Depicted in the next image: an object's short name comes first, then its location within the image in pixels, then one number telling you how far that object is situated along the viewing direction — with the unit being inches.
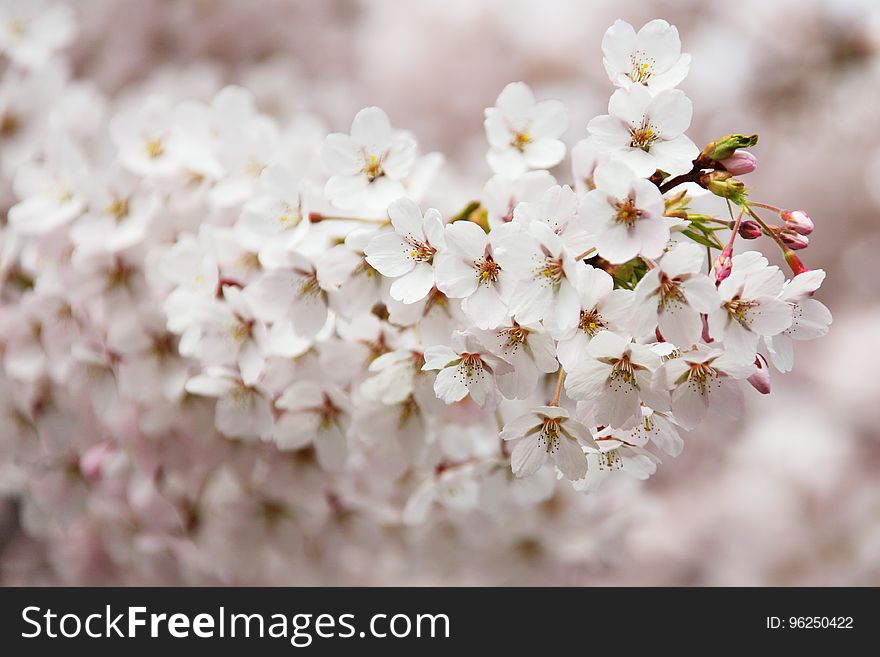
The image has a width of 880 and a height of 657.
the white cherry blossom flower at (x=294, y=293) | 30.2
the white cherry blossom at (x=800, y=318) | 24.6
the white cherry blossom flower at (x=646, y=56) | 26.1
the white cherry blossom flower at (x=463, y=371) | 25.5
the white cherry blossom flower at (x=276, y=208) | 31.0
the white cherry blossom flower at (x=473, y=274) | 25.0
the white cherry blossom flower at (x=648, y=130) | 24.7
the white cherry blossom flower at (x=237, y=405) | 33.1
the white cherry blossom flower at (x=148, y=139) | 36.8
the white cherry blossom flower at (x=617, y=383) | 24.5
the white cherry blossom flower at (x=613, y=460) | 27.1
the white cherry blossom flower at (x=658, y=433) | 26.8
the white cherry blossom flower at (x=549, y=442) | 26.9
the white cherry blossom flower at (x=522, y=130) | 31.0
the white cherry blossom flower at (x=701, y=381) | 24.9
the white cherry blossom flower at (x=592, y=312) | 24.3
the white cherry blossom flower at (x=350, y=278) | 29.3
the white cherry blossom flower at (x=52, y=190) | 36.1
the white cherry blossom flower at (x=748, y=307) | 23.9
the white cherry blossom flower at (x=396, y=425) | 32.6
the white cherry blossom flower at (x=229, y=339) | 31.4
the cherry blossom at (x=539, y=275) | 23.7
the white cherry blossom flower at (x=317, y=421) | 33.3
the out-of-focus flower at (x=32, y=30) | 44.9
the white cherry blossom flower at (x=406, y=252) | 26.1
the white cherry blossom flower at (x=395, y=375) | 30.6
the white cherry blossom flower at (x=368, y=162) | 29.5
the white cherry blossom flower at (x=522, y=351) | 25.3
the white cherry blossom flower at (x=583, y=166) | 30.4
